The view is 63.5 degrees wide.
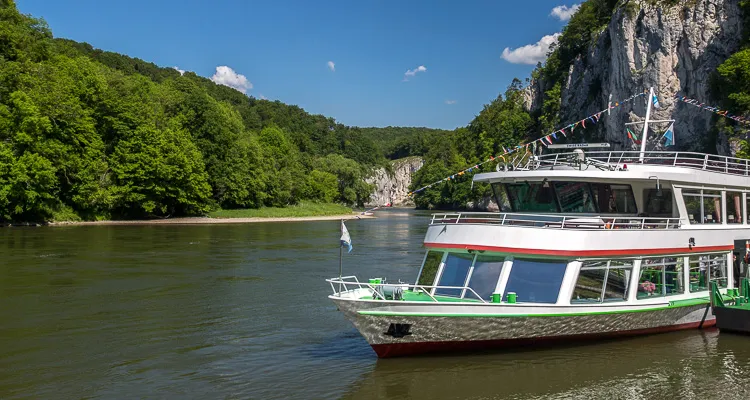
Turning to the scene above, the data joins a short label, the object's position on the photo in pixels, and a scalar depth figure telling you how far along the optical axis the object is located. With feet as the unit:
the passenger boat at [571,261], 45.27
